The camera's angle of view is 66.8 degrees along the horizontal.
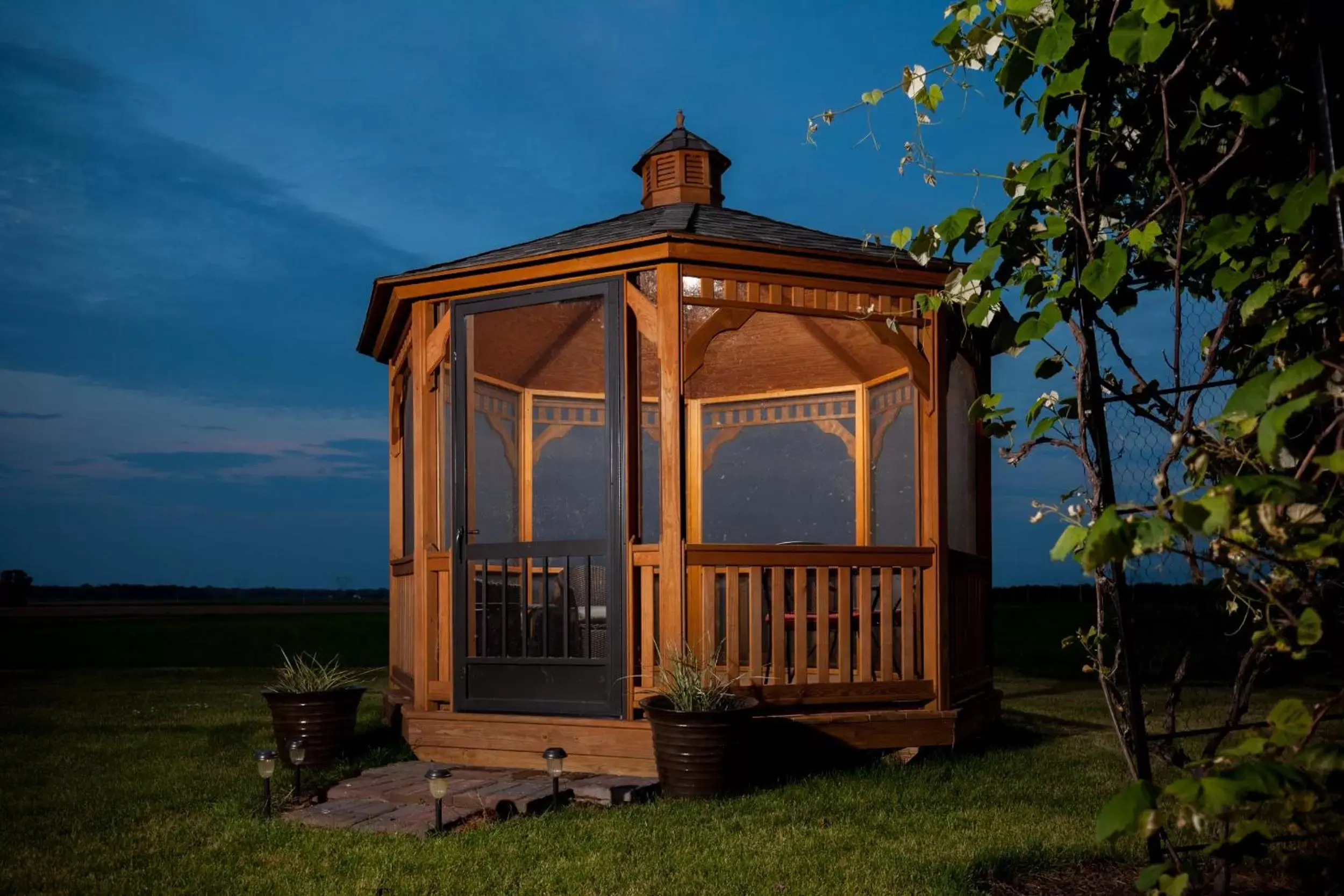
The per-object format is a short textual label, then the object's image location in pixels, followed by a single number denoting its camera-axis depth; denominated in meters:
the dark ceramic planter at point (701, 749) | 5.06
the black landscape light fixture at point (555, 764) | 5.03
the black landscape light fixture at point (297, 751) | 5.14
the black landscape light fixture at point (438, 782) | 4.43
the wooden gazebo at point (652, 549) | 5.82
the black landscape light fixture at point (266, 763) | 4.83
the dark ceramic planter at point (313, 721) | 6.05
